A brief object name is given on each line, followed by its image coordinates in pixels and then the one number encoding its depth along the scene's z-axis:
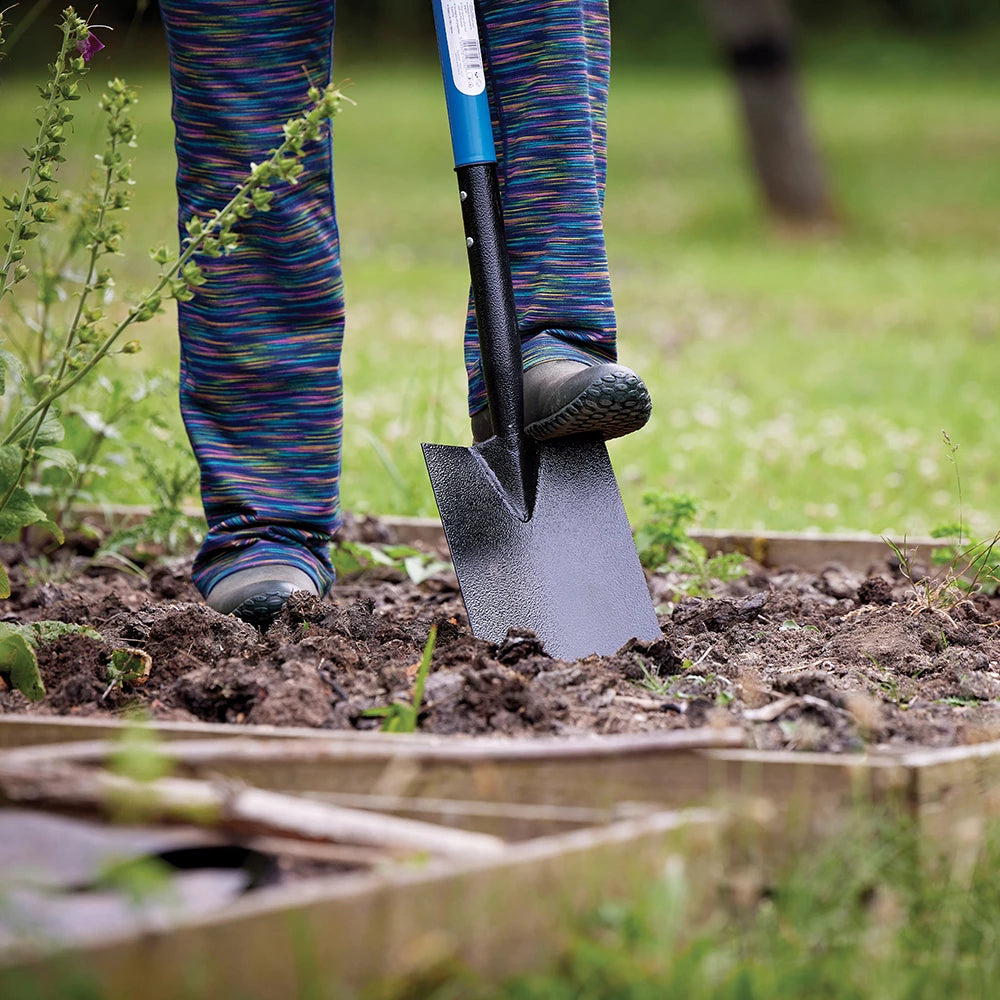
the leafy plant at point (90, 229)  3.30
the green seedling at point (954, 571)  3.55
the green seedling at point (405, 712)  3.21
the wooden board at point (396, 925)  2.73
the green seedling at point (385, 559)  3.86
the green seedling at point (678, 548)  3.86
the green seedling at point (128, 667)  3.37
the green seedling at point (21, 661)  3.30
